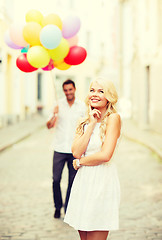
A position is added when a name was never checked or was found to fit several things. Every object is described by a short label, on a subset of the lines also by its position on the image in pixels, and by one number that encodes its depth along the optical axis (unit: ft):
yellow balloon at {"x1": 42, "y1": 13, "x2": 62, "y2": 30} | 14.58
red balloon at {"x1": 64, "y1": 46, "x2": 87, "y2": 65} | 14.97
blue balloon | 14.01
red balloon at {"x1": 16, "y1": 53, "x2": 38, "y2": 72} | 14.40
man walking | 16.40
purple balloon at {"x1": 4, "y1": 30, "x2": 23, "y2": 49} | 15.31
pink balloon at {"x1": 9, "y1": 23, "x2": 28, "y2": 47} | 14.71
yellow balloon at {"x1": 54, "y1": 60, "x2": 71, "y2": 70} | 15.89
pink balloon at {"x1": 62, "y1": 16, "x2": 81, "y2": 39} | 15.08
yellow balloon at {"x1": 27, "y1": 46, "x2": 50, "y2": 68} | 14.01
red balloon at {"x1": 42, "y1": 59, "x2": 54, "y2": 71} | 15.63
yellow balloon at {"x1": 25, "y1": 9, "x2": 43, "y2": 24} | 14.84
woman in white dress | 9.50
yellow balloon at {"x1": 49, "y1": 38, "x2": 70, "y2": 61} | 14.69
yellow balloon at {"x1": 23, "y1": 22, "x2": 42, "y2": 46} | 14.29
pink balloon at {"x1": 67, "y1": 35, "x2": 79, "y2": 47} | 15.42
